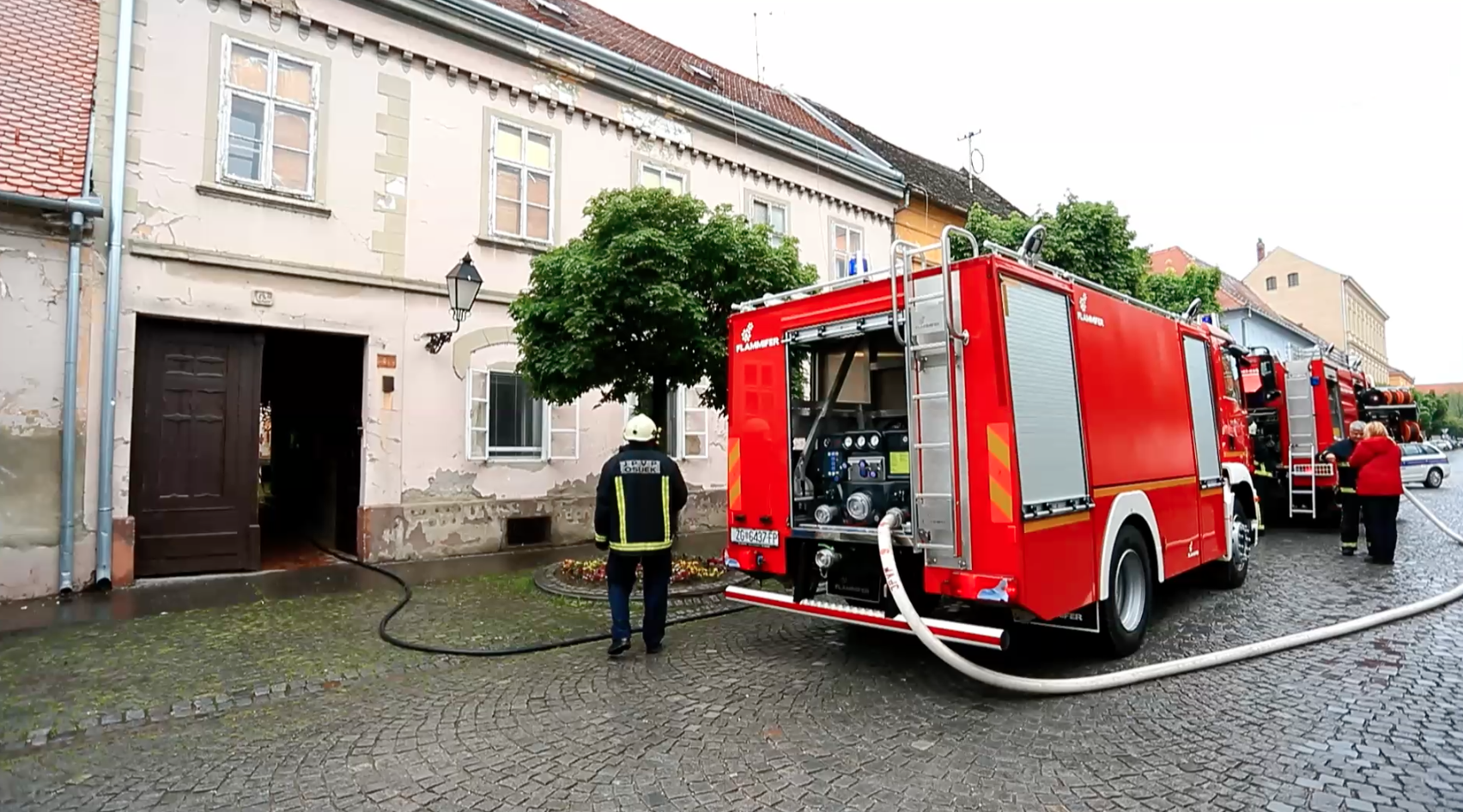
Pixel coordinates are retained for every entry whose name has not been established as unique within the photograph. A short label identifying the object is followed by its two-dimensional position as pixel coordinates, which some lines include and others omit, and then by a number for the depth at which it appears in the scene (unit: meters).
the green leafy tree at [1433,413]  59.56
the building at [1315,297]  56.97
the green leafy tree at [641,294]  7.56
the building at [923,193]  17.91
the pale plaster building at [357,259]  8.45
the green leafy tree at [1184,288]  20.20
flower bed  8.27
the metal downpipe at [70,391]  7.62
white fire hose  4.55
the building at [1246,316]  37.34
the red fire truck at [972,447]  4.66
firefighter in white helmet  5.85
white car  21.59
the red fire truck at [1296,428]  12.99
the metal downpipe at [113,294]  7.84
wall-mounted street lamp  9.46
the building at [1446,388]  104.69
